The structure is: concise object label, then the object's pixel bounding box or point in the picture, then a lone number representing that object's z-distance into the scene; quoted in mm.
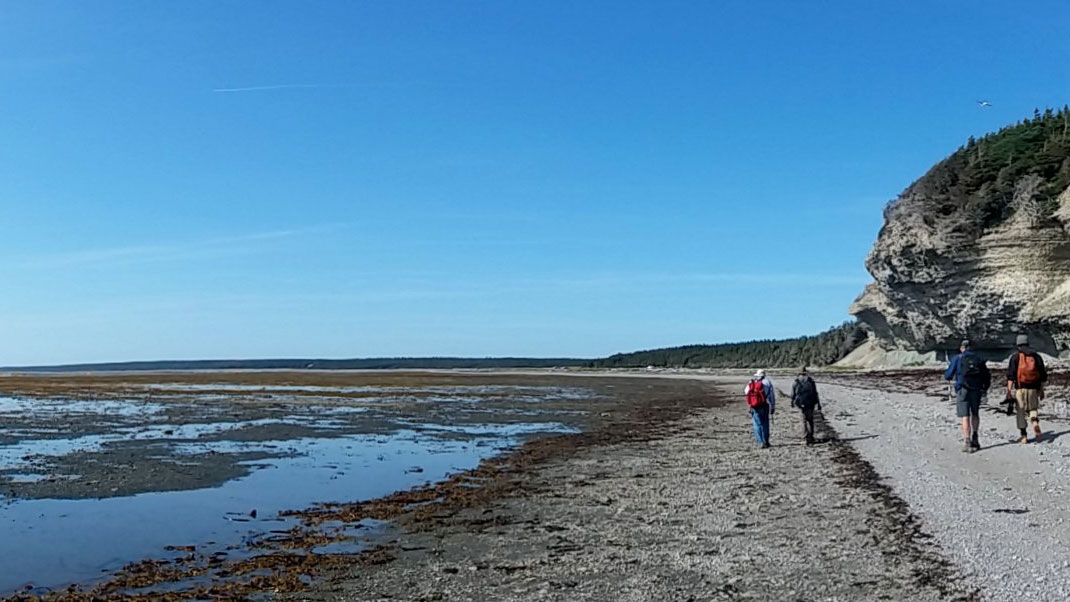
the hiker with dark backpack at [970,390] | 16750
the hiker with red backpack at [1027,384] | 17250
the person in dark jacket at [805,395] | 19812
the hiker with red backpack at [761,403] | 19531
